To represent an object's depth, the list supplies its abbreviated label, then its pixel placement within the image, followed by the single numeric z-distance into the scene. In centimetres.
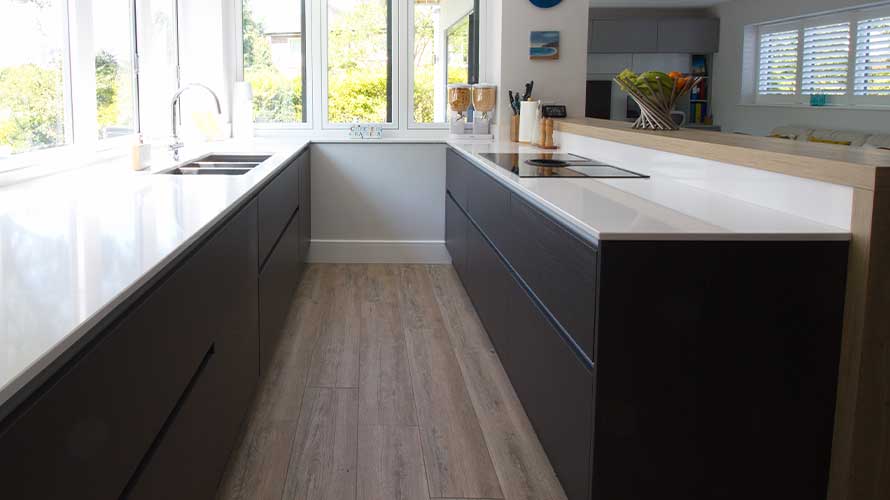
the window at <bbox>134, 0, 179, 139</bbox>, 452
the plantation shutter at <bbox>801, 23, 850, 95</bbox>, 812
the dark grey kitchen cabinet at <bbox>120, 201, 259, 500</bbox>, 168
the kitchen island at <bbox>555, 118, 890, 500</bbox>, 181
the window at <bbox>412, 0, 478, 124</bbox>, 595
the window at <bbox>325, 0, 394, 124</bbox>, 597
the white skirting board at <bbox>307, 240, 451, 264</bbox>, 598
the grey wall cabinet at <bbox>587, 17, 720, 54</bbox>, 988
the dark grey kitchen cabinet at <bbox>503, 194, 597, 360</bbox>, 199
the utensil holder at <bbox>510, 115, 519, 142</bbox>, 524
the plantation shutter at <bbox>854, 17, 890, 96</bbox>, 754
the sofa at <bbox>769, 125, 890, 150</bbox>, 722
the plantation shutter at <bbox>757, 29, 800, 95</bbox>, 898
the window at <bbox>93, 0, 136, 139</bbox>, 383
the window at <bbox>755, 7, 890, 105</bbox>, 766
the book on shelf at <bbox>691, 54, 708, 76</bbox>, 1050
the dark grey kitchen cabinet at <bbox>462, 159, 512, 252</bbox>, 329
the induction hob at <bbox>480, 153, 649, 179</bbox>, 331
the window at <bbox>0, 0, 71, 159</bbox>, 289
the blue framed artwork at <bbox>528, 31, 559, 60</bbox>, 528
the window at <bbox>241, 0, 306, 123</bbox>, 590
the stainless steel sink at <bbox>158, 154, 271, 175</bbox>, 394
